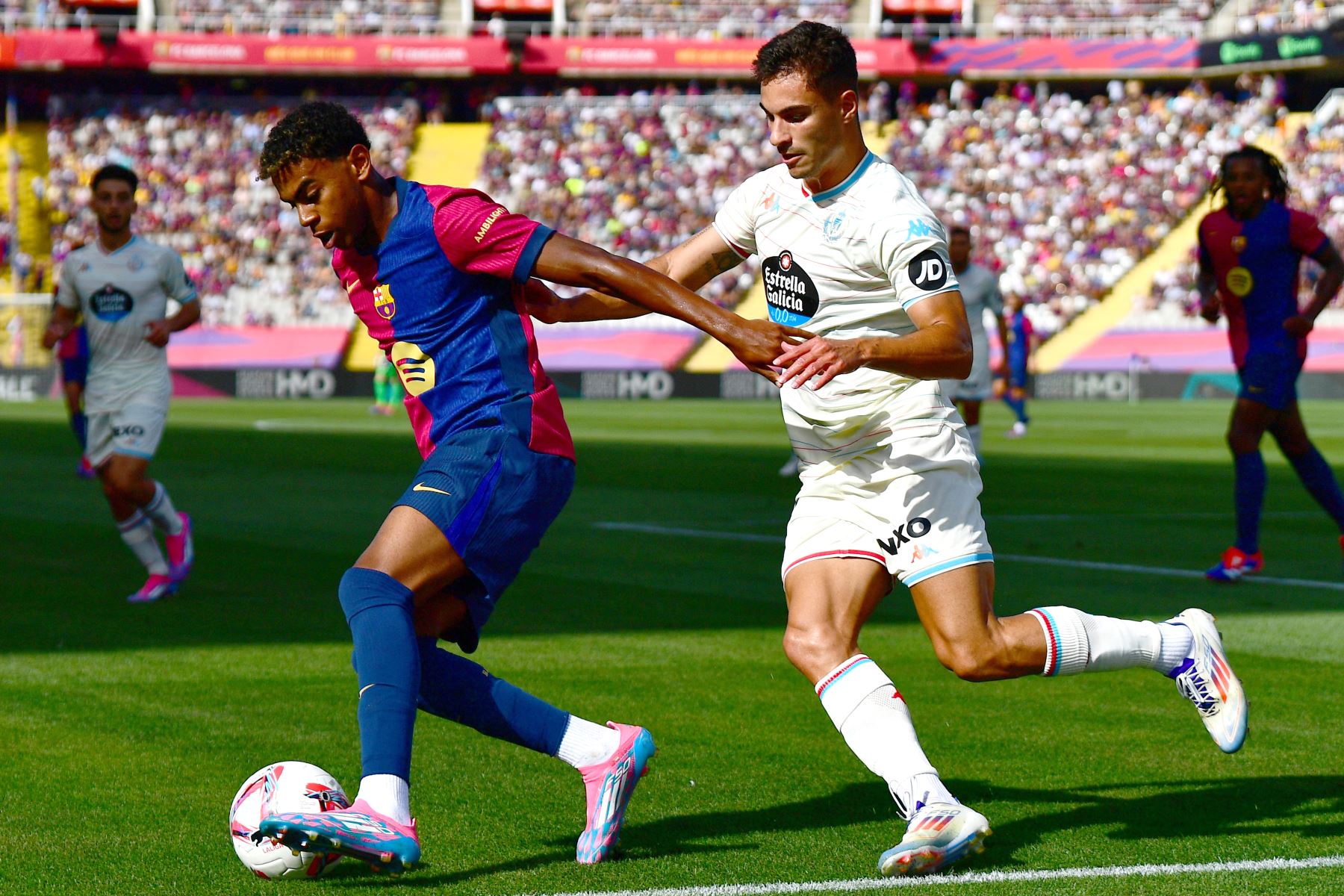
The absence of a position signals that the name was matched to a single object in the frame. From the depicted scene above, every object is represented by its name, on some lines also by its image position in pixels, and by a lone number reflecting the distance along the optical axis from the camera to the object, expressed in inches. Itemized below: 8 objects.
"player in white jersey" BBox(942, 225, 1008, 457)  1125.1
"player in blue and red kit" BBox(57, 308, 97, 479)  1459.2
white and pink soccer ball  330.3
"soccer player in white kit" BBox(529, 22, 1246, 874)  350.3
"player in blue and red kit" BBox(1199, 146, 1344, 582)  785.6
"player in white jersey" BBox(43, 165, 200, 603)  780.0
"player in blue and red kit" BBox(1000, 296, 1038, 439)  2129.7
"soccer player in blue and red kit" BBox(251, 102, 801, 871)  336.5
